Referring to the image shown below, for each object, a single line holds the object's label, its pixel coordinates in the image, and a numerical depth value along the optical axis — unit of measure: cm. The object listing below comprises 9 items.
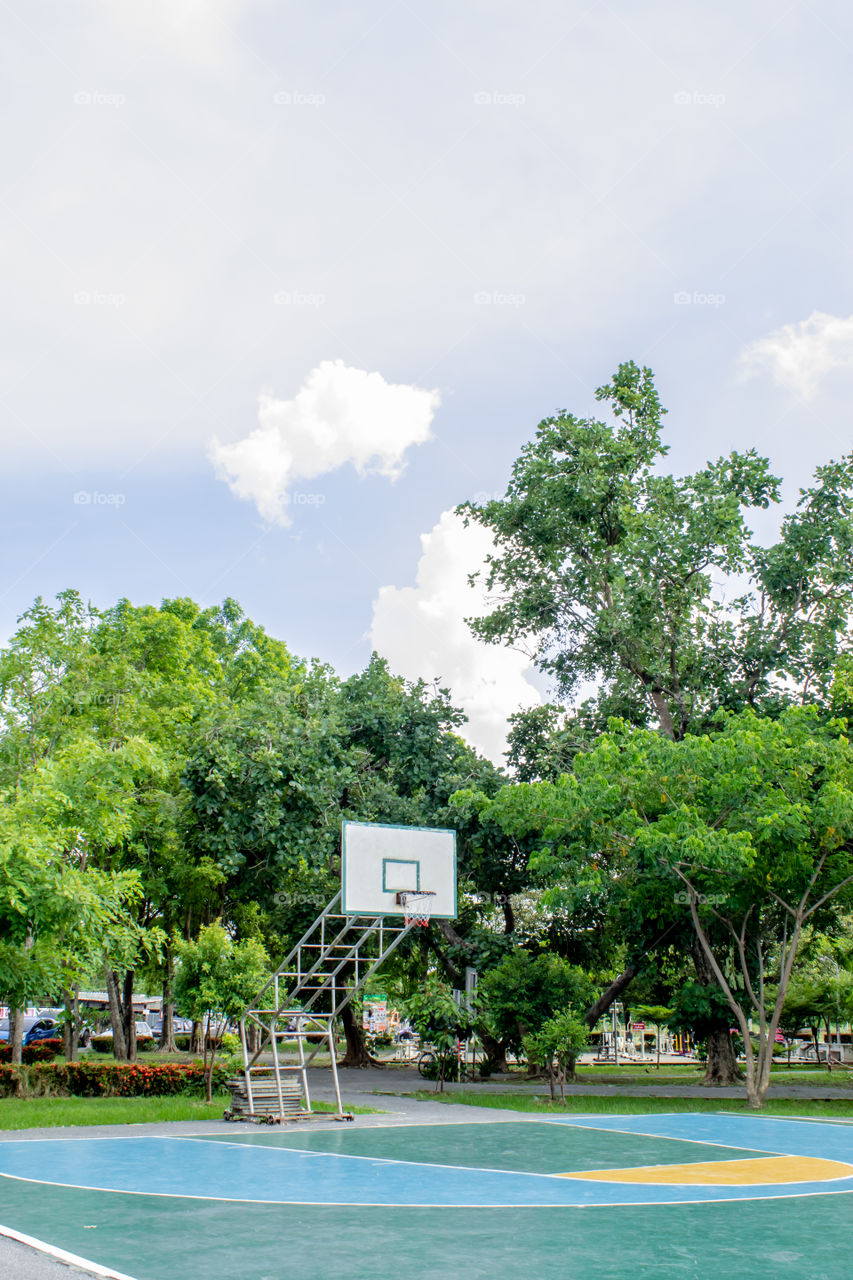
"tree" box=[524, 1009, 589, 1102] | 2045
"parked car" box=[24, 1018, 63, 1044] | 4225
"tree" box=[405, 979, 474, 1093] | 2330
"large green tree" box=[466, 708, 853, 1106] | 1928
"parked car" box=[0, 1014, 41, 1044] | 4231
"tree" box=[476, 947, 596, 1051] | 2241
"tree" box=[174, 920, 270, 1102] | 1883
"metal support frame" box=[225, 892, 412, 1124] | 1750
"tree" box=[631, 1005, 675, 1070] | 4134
